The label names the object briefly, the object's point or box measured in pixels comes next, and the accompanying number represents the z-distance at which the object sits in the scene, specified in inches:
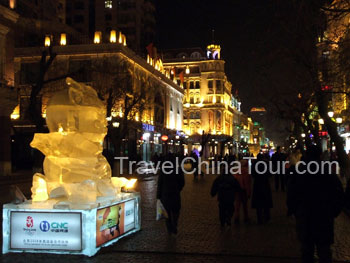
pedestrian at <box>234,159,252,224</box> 464.8
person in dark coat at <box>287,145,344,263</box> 219.9
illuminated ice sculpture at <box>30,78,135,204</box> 340.5
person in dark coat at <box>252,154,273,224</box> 454.9
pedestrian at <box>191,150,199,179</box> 1135.6
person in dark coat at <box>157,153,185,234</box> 373.1
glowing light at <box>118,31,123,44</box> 1770.2
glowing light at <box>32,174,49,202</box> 341.1
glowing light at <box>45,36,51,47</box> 1789.9
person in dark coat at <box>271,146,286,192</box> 820.5
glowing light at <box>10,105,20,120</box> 1738.4
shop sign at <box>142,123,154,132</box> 2026.3
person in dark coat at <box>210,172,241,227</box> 412.2
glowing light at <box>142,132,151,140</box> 2048.5
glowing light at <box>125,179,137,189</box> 395.2
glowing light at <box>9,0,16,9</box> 1156.5
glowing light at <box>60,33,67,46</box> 1793.9
